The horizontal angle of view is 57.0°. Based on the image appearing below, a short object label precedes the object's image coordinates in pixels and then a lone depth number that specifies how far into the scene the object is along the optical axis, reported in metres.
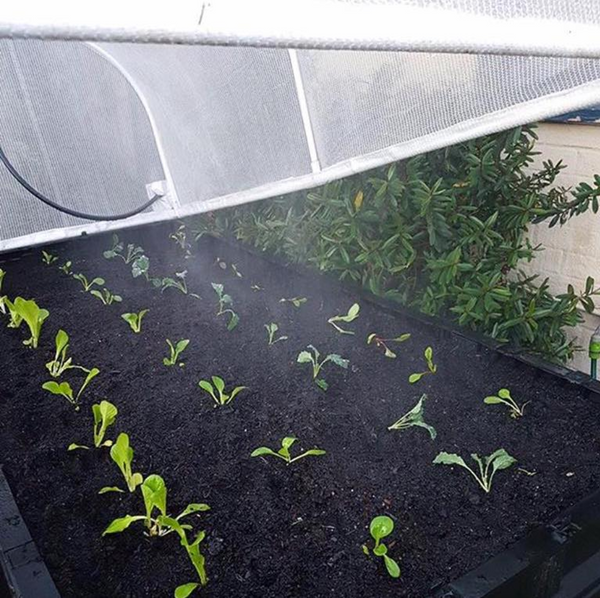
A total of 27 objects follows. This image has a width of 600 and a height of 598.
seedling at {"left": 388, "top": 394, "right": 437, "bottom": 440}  1.38
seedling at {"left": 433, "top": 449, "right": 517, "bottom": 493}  1.24
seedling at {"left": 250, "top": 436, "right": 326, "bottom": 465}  1.32
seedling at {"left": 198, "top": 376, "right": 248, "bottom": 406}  1.53
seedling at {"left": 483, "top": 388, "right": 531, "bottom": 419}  1.45
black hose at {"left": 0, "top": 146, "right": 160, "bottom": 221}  2.41
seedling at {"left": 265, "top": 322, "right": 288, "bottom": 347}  1.86
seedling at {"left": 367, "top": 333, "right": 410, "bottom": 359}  1.75
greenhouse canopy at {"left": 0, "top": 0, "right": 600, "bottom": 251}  0.51
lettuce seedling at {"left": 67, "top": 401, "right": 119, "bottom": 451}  1.38
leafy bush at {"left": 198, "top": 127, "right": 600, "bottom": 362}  1.66
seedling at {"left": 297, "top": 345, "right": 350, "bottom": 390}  1.62
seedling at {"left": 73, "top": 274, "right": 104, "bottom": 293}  2.45
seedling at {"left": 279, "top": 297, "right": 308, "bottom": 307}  2.12
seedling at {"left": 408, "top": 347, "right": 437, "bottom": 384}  1.60
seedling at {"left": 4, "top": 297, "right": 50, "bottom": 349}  1.82
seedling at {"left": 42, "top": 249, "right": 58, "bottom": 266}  2.77
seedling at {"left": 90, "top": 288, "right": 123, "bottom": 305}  2.29
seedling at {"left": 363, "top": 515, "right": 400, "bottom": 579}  1.05
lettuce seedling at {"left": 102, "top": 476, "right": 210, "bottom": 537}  1.08
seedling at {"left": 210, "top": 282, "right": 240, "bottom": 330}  1.97
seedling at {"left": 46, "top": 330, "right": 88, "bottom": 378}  1.69
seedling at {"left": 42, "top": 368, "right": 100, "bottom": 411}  1.50
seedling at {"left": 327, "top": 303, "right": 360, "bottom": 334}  1.84
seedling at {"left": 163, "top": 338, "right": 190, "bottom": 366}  1.79
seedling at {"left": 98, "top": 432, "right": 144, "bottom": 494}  1.20
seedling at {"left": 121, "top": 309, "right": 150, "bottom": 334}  1.98
